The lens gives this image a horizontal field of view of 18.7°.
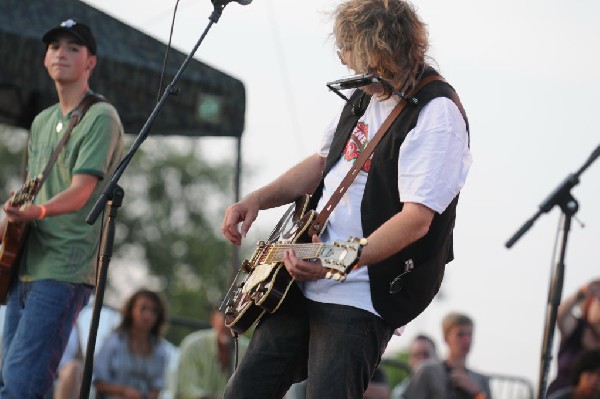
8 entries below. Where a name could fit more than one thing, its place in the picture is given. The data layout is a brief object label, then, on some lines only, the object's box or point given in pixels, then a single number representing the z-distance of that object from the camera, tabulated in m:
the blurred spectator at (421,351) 17.83
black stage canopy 12.76
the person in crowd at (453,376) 14.10
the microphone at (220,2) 7.96
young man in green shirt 8.47
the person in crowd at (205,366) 15.58
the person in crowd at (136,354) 14.37
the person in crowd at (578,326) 12.53
